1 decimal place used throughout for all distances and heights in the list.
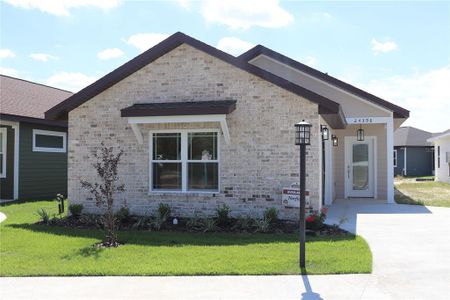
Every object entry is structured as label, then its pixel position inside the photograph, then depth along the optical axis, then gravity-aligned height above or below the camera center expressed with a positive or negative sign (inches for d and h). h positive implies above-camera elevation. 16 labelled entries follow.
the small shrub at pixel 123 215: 420.5 -45.6
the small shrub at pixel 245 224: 378.3 -48.6
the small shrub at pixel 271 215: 388.9 -41.5
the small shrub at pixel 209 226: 376.8 -49.5
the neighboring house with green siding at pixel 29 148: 637.9 +23.4
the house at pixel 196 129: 409.1 +34.4
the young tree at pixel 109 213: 327.3 -34.5
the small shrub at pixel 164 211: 419.5 -41.9
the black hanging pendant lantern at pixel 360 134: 646.2 +45.4
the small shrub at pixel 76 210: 446.0 -43.8
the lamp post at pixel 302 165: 260.8 +0.6
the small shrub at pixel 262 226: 365.1 -47.6
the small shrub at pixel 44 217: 425.7 -49.1
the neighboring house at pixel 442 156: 1038.0 +25.7
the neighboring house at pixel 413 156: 1384.1 +32.5
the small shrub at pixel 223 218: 394.0 -44.7
